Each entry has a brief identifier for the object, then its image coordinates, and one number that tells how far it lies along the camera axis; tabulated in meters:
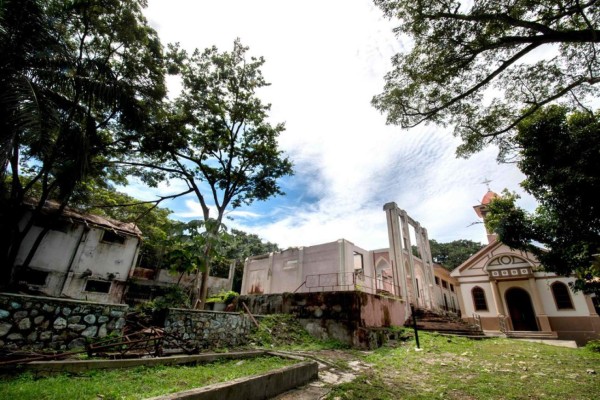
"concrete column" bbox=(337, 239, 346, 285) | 16.31
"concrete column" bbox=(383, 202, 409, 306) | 15.09
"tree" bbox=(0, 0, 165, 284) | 6.04
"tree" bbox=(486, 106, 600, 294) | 8.69
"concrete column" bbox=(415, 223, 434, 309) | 19.65
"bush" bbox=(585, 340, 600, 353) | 9.72
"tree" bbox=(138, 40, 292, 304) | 13.43
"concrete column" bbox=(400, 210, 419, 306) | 16.50
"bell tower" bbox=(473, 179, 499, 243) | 24.97
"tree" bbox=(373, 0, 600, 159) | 5.89
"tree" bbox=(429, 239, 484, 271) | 45.47
